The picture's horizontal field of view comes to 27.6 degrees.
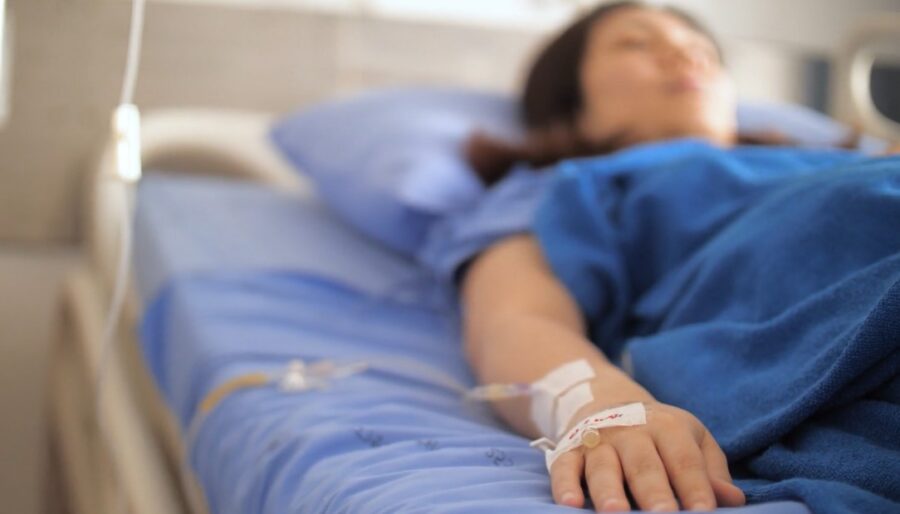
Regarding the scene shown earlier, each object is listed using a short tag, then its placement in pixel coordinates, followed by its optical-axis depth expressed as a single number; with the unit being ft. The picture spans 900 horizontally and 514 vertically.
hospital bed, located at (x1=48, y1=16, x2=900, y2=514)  4.13
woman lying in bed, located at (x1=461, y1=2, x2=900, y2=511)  3.07
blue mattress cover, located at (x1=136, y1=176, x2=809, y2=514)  3.15
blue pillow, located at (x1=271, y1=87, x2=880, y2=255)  4.97
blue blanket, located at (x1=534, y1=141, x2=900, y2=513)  3.06
